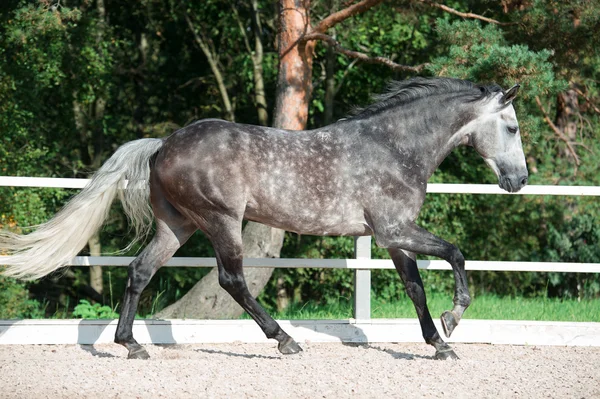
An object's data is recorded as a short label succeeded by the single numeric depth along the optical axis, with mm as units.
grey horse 11055
